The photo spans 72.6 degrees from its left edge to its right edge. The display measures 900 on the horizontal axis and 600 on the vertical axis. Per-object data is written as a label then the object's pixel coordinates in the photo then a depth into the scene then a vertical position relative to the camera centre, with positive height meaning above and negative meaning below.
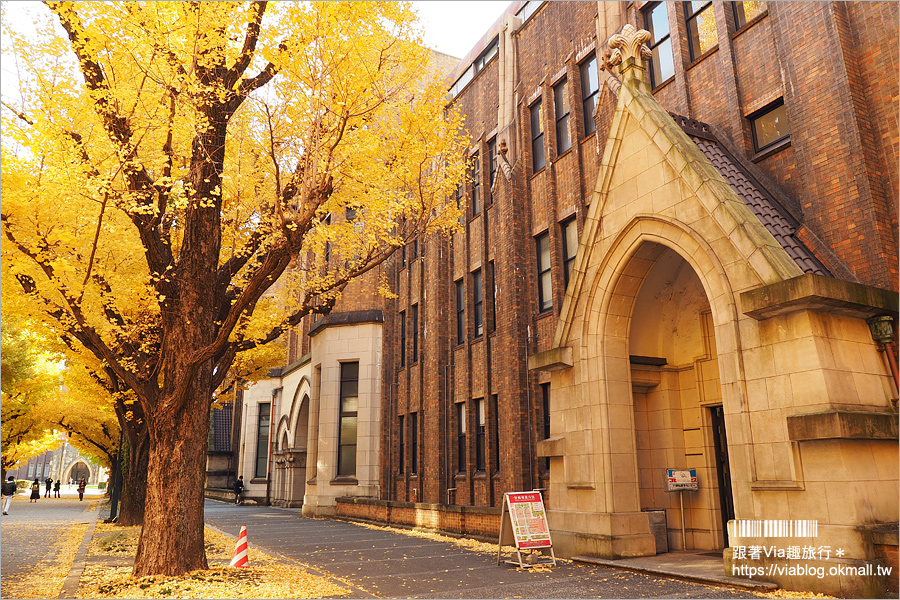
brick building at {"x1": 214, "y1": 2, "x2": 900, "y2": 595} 8.24 +2.86
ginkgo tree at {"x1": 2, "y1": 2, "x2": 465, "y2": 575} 9.62 +4.83
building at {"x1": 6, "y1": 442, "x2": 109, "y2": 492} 96.19 -3.11
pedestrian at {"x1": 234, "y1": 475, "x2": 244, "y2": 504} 36.41 -2.62
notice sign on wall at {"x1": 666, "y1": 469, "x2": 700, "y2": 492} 11.32 -0.71
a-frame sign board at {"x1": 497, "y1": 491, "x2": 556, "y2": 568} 10.73 -1.39
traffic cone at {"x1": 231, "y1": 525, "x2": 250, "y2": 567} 10.42 -1.80
